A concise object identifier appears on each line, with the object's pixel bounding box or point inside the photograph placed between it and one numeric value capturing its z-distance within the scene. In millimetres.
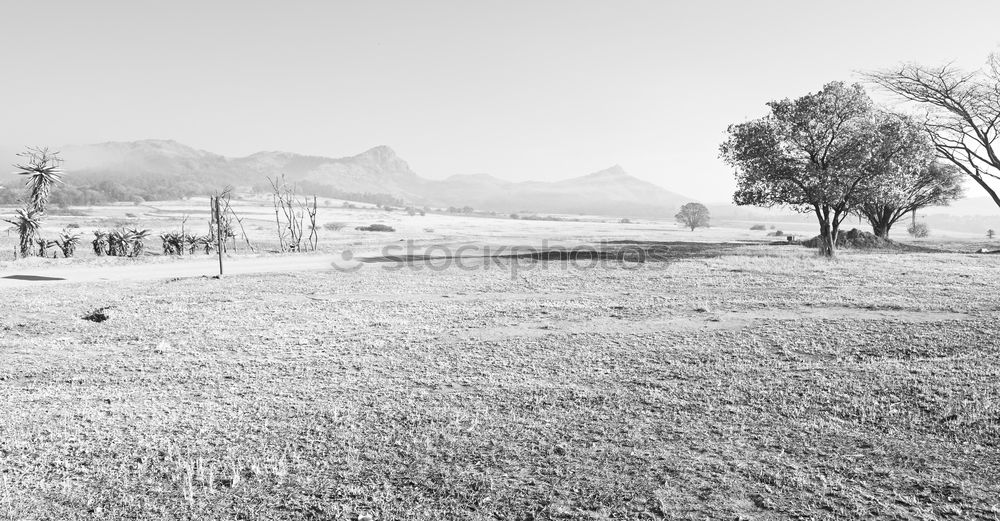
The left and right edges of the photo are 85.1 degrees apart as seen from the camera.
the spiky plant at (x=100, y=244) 24394
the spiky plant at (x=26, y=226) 22672
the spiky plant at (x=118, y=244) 24625
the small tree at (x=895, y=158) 25016
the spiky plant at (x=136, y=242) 25172
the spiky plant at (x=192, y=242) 26484
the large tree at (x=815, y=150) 25453
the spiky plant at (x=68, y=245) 23409
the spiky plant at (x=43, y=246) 23091
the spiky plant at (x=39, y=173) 23719
